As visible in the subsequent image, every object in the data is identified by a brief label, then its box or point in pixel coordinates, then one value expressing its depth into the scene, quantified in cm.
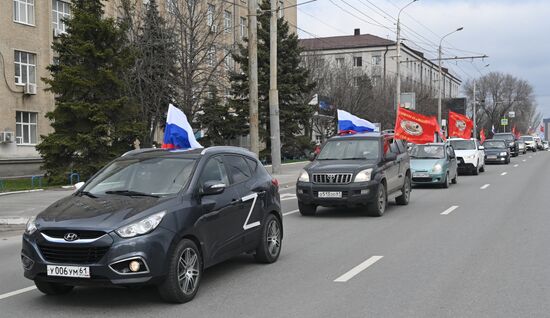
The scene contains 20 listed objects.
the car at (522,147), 6122
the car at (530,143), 7231
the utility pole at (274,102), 2486
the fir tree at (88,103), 2136
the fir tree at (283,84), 3400
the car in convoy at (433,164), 1981
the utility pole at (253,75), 2309
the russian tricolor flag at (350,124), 2108
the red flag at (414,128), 2000
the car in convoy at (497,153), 3722
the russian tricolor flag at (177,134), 1161
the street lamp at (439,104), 4947
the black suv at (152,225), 549
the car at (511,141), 5116
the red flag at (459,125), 3406
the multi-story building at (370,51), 8744
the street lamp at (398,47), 3845
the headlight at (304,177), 1280
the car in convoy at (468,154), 2648
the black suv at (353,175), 1233
